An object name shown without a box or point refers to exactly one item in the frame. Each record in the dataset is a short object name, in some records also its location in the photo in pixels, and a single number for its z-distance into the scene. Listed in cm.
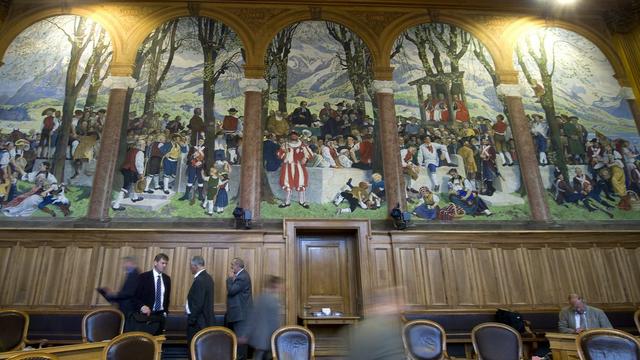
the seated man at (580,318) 580
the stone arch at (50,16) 928
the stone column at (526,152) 864
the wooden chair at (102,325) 534
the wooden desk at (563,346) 478
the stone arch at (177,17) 949
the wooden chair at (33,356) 299
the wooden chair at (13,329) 548
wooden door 792
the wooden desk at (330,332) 716
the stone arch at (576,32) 1016
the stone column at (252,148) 830
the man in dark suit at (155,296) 528
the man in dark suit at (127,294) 548
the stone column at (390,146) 853
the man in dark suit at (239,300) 581
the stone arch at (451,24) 992
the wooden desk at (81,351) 404
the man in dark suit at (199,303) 534
